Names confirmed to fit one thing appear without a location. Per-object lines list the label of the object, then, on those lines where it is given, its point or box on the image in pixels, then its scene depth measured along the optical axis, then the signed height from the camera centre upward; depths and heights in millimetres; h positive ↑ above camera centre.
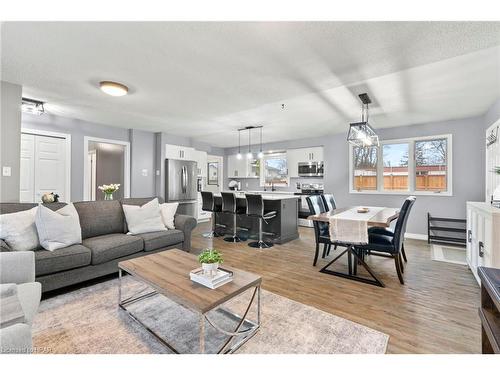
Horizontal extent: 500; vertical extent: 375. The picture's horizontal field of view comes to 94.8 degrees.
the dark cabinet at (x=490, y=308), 1057 -645
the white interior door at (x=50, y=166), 4285 +370
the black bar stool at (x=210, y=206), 5020 -416
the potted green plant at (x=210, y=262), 1725 -566
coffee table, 1464 -705
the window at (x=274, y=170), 7105 +570
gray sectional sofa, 2240 -687
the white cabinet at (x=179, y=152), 6090 +958
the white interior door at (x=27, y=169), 4090 +297
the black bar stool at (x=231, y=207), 4580 -393
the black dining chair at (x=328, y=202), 3857 -231
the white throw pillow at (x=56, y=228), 2363 -458
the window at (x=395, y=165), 5219 +564
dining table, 2648 -684
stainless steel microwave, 6371 +563
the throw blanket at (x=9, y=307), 1098 -620
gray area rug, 1610 -1115
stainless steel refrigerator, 5953 +83
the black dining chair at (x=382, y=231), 3185 -596
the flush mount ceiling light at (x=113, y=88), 2918 +1272
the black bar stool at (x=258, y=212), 4133 -436
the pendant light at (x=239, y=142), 6096 +1465
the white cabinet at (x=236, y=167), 7957 +751
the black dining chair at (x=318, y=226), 3202 -530
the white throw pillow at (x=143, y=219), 3168 -452
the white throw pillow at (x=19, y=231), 2213 -450
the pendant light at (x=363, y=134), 3309 +830
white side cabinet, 2219 -494
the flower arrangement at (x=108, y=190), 3351 -56
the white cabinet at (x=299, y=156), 6398 +936
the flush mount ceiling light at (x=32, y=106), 3598 +1266
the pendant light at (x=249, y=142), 5600 +1453
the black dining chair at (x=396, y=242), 2676 -637
